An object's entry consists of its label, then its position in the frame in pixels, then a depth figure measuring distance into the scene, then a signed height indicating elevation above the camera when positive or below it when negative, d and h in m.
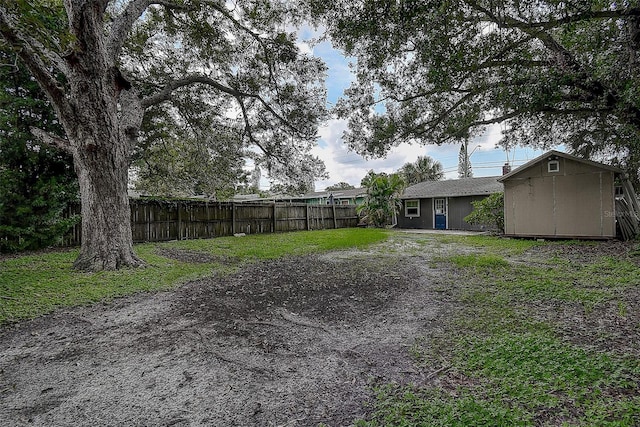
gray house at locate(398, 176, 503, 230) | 17.02 +0.87
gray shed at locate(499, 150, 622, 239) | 9.89 +0.56
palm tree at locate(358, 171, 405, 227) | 18.06 +1.21
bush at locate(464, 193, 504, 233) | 12.87 +0.12
